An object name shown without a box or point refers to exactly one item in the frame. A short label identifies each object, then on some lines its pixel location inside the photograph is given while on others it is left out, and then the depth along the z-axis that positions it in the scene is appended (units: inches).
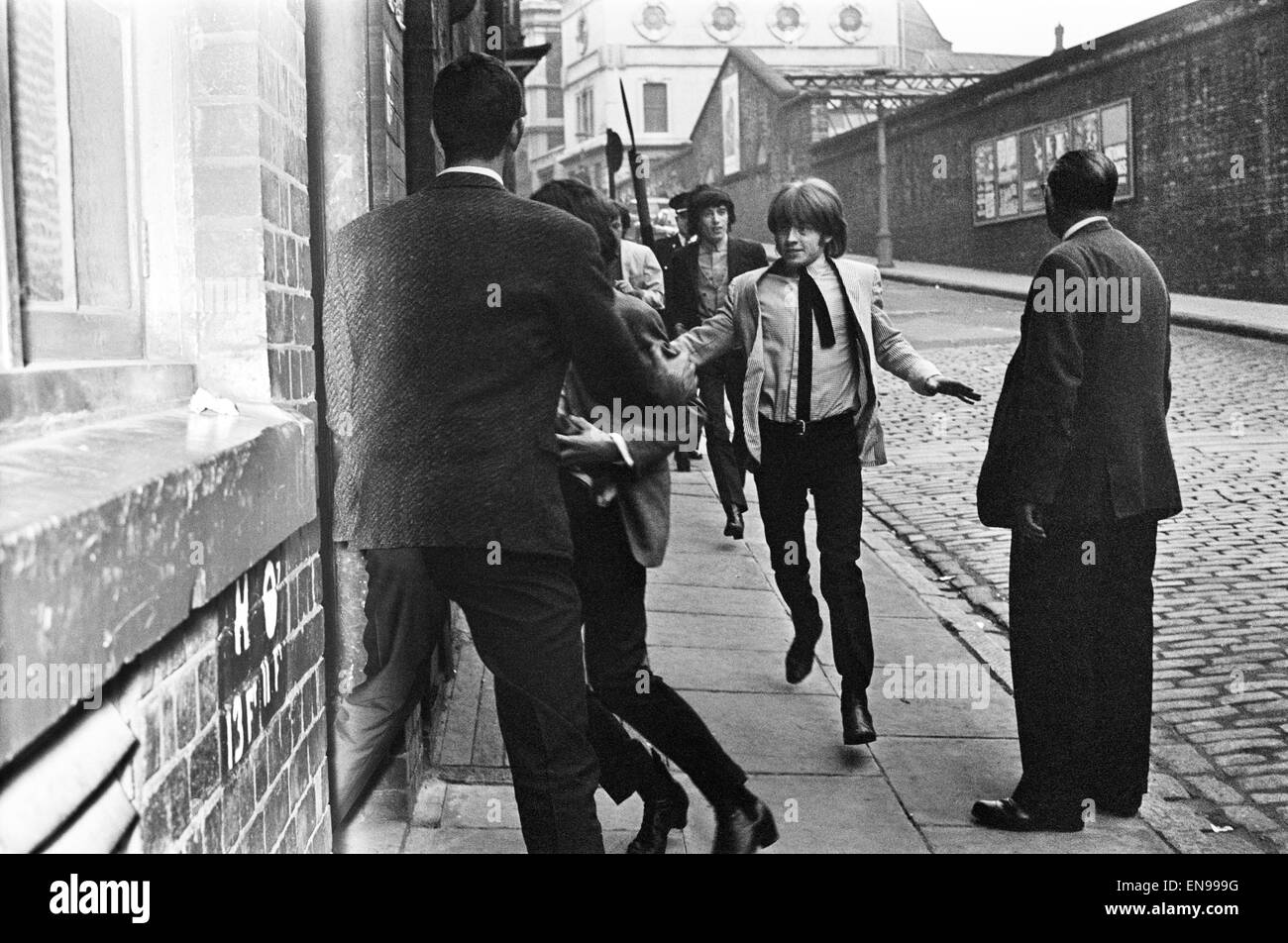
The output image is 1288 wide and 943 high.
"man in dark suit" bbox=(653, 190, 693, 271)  424.2
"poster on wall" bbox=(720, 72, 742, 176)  1774.1
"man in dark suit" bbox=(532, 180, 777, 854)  135.4
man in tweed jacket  108.2
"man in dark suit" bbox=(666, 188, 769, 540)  339.0
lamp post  1110.4
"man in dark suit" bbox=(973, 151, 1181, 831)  165.8
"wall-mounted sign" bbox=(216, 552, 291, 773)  96.4
